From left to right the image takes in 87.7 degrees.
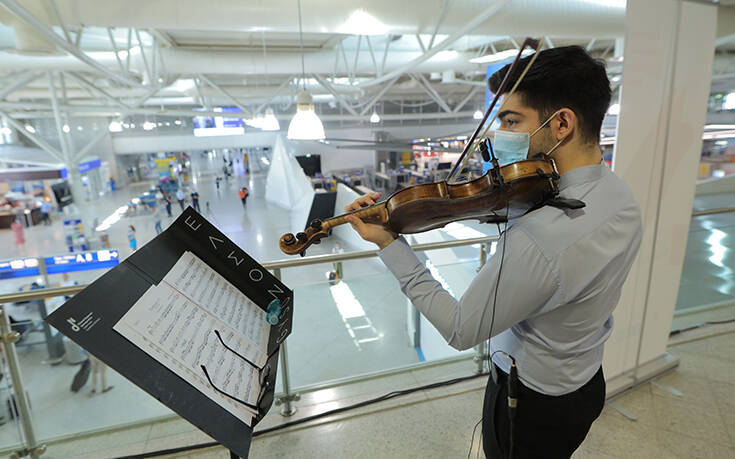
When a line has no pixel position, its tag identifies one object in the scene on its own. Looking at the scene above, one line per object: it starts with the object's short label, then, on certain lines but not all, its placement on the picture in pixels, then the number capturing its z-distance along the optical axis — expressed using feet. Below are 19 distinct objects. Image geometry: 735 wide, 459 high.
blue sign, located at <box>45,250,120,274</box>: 31.89
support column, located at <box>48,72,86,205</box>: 38.60
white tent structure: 47.27
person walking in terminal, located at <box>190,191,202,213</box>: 49.75
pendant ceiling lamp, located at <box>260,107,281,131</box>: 24.72
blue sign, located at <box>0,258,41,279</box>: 30.89
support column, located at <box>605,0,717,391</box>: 5.79
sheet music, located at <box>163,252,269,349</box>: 3.43
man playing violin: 2.74
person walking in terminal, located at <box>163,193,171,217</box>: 51.62
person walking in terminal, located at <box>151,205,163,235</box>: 53.04
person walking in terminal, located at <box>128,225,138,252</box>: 37.82
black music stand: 2.52
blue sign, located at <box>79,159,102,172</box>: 57.20
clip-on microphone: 2.93
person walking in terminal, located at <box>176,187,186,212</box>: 53.34
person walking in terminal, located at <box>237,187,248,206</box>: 54.21
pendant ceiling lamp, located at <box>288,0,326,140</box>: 13.42
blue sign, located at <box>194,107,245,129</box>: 70.69
